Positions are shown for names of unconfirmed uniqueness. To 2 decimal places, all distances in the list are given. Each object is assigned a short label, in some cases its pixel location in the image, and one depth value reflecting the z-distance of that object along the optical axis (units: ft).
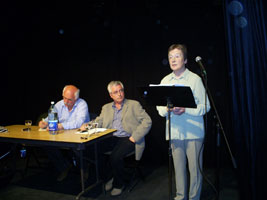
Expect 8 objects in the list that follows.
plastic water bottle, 8.87
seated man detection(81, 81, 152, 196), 9.61
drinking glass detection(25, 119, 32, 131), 10.27
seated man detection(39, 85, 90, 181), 10.91
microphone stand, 6.74
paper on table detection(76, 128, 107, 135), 8.80
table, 7.66
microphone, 6.24
